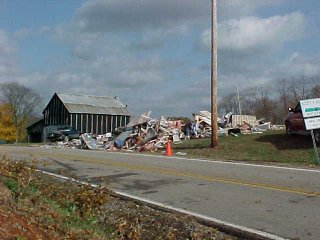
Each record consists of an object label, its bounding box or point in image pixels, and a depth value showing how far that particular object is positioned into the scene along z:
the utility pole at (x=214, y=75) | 23.14
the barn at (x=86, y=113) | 66.69
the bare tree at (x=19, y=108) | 83.06
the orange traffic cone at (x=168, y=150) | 22.89
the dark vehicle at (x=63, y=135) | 48.25
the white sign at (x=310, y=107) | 17.41
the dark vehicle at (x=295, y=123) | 21.36
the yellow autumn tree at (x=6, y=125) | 79.62
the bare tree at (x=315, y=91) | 59.25
